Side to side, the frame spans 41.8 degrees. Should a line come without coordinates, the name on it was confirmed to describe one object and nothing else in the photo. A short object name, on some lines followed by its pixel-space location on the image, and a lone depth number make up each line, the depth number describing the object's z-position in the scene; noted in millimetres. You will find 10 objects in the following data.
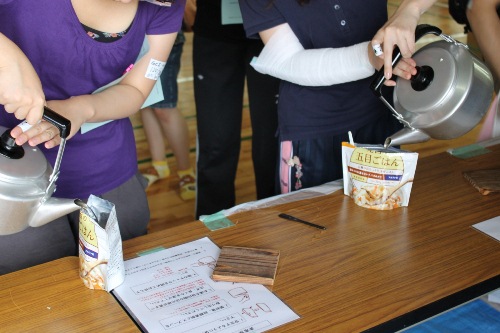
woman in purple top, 1159
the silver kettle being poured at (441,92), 1224
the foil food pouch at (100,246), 997
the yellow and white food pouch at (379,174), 1268
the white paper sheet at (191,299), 970
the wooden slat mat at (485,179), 1374
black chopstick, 1251
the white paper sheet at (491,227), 1219
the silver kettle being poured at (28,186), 967
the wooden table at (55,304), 966
